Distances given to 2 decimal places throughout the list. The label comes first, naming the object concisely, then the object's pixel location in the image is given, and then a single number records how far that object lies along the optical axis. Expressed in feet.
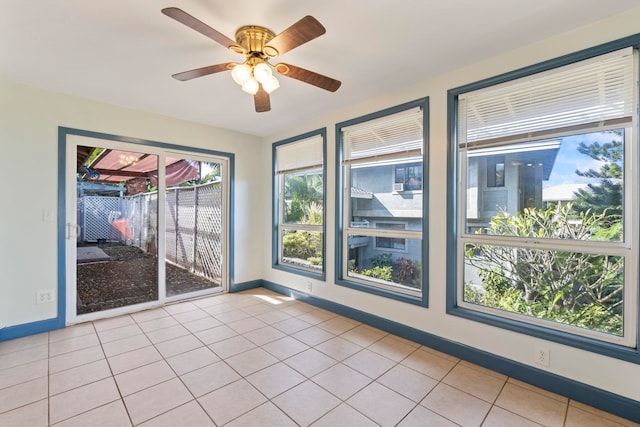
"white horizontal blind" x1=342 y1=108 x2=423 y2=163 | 9.28
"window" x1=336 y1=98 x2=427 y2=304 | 9.32
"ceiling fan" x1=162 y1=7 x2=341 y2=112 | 5.34
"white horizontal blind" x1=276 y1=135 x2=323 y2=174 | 12.59
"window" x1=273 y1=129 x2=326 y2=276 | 12.60
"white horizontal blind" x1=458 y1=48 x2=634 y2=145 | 6.05
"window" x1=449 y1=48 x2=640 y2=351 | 6.05
